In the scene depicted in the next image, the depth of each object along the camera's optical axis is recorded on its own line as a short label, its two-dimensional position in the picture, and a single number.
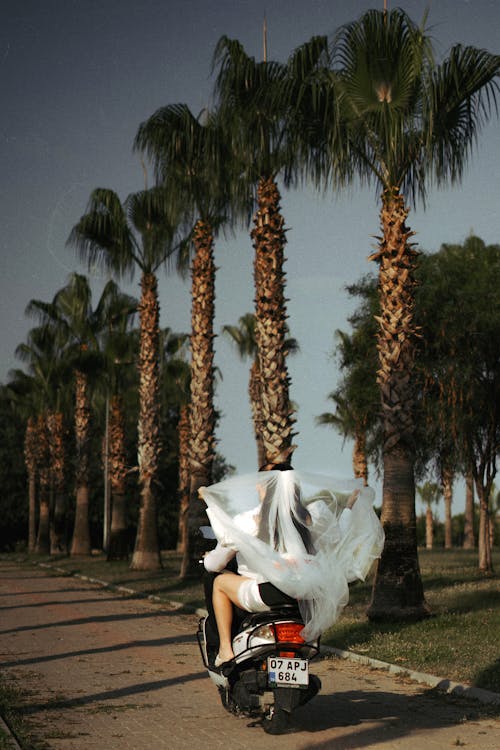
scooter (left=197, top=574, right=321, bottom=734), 7.50
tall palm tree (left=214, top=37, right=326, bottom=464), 19.86
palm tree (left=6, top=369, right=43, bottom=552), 64.04
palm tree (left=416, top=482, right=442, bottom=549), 60.38
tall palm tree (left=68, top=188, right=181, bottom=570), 32.34
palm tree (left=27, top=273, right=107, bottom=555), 47.22
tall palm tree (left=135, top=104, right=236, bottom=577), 25.05
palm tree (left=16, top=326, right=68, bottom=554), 52.69
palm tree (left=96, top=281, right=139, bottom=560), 39.12
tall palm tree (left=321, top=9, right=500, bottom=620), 15.39
